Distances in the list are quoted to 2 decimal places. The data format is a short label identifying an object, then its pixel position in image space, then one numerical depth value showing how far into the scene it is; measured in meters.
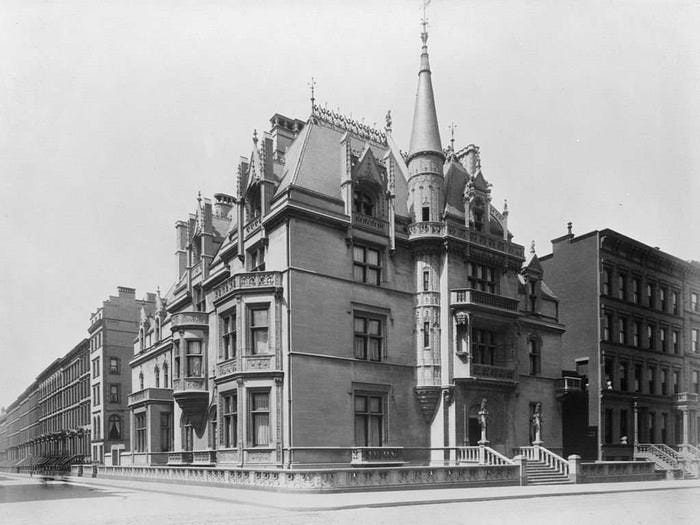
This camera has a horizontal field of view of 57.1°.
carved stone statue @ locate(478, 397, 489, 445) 31.31
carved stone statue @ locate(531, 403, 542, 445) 32.69
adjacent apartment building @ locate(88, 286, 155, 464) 65.38
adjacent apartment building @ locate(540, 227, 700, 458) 45.47
